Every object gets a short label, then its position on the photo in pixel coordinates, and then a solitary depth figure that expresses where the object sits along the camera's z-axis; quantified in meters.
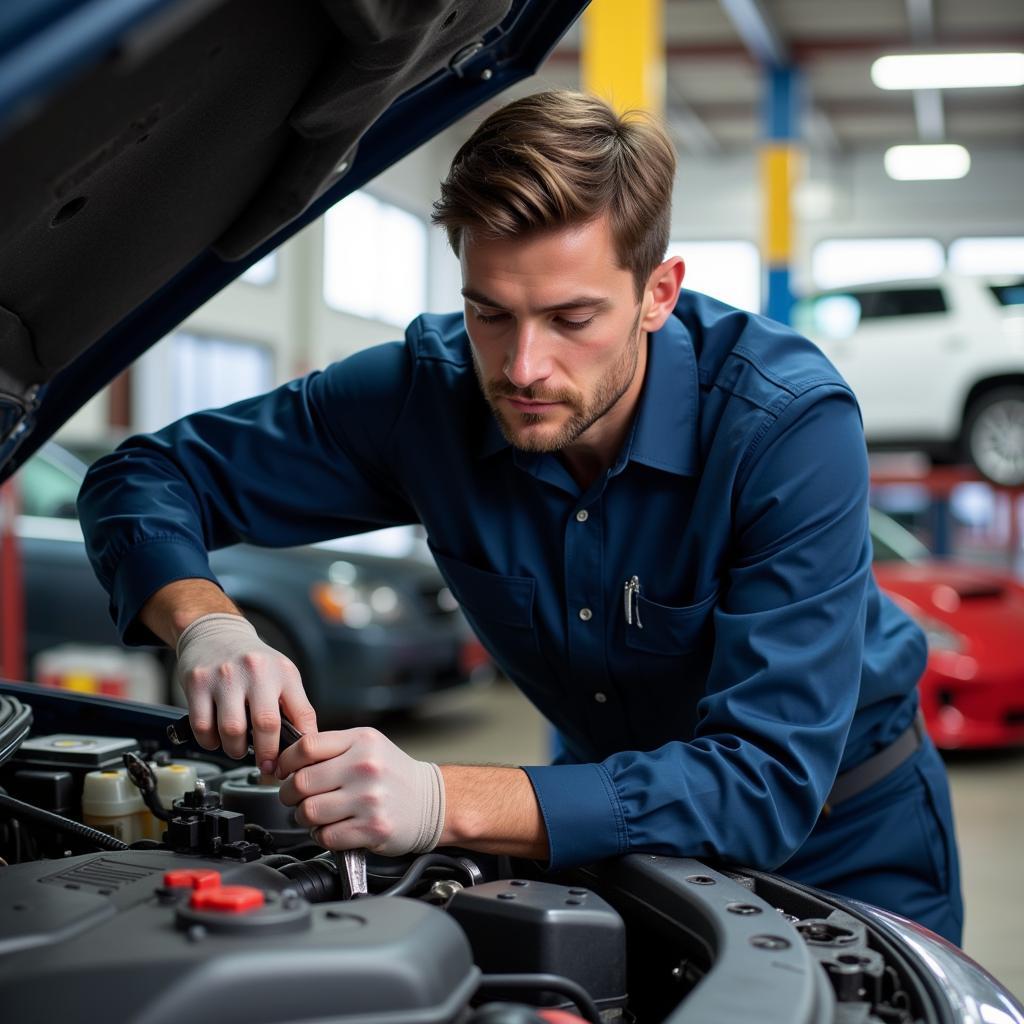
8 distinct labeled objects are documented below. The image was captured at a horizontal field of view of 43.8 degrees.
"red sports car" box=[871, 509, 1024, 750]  4.86
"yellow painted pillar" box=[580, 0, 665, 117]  4.77
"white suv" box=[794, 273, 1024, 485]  6.77
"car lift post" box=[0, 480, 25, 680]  4.51
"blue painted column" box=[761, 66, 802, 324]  8.90
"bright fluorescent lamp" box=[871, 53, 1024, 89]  9.01
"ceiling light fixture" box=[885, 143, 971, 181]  12.77
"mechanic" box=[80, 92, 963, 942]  1.16
